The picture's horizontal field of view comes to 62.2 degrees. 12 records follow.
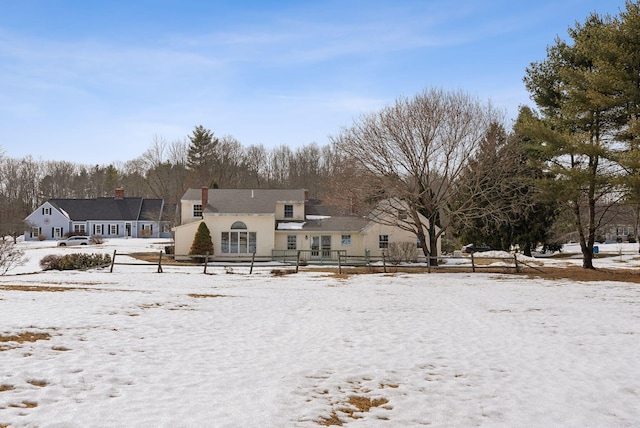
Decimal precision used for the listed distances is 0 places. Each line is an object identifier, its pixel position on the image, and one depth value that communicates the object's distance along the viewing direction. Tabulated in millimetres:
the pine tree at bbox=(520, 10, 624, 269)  24125
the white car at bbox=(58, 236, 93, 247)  55494
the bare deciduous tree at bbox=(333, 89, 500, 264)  29656
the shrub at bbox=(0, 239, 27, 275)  26125
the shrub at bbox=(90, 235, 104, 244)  56062
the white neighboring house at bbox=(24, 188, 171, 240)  68750
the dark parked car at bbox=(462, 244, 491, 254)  48378
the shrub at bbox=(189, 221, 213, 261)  36719
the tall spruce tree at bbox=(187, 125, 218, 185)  78625
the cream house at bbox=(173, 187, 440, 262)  38531
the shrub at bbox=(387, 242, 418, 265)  33566
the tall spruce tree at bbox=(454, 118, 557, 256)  29547
